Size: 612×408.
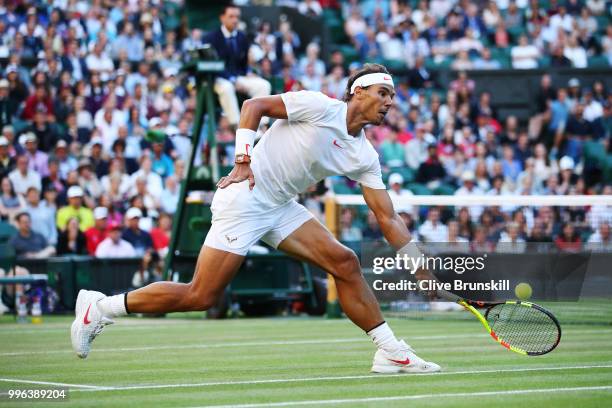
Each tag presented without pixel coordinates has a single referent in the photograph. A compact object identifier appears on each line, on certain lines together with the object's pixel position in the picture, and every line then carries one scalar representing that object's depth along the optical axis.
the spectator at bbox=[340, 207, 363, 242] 17.95
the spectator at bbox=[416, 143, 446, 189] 24.92
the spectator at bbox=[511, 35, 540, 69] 30.05
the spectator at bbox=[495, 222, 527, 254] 16.92
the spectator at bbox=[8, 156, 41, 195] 20.86
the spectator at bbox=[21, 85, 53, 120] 22.55
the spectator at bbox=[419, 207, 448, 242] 18.08
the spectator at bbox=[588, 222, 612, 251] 16.59
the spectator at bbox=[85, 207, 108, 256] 20.05
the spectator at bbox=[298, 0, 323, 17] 29.97
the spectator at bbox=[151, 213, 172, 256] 20.59
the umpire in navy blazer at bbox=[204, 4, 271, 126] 17.45
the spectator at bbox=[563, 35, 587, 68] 30.58
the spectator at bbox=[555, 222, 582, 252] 16.78
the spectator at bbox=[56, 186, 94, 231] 20.48
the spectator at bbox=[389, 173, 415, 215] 19.00
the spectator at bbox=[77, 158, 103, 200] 21.59
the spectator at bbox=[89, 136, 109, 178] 22.14
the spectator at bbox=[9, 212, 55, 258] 19.52
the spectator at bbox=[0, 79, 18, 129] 22.19
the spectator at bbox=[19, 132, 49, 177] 21.47
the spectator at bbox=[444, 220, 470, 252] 17.31
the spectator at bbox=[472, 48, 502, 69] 29.58
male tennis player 9.03
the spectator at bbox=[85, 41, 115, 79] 24.27
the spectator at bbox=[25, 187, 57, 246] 20.38
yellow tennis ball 15.80
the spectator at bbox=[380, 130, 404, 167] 24.95
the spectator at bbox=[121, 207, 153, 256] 20.31
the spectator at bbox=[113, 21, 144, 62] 25.52
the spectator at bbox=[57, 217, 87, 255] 19.81
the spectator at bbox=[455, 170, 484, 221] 23.84
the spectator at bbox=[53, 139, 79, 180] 21.86
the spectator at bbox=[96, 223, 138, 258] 19.75
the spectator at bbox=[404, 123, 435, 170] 25.48
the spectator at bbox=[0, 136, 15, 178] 21.06
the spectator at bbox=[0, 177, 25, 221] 20.23
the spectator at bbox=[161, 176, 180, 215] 22.23
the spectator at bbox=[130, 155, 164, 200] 22.09
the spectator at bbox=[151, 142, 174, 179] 22.86
